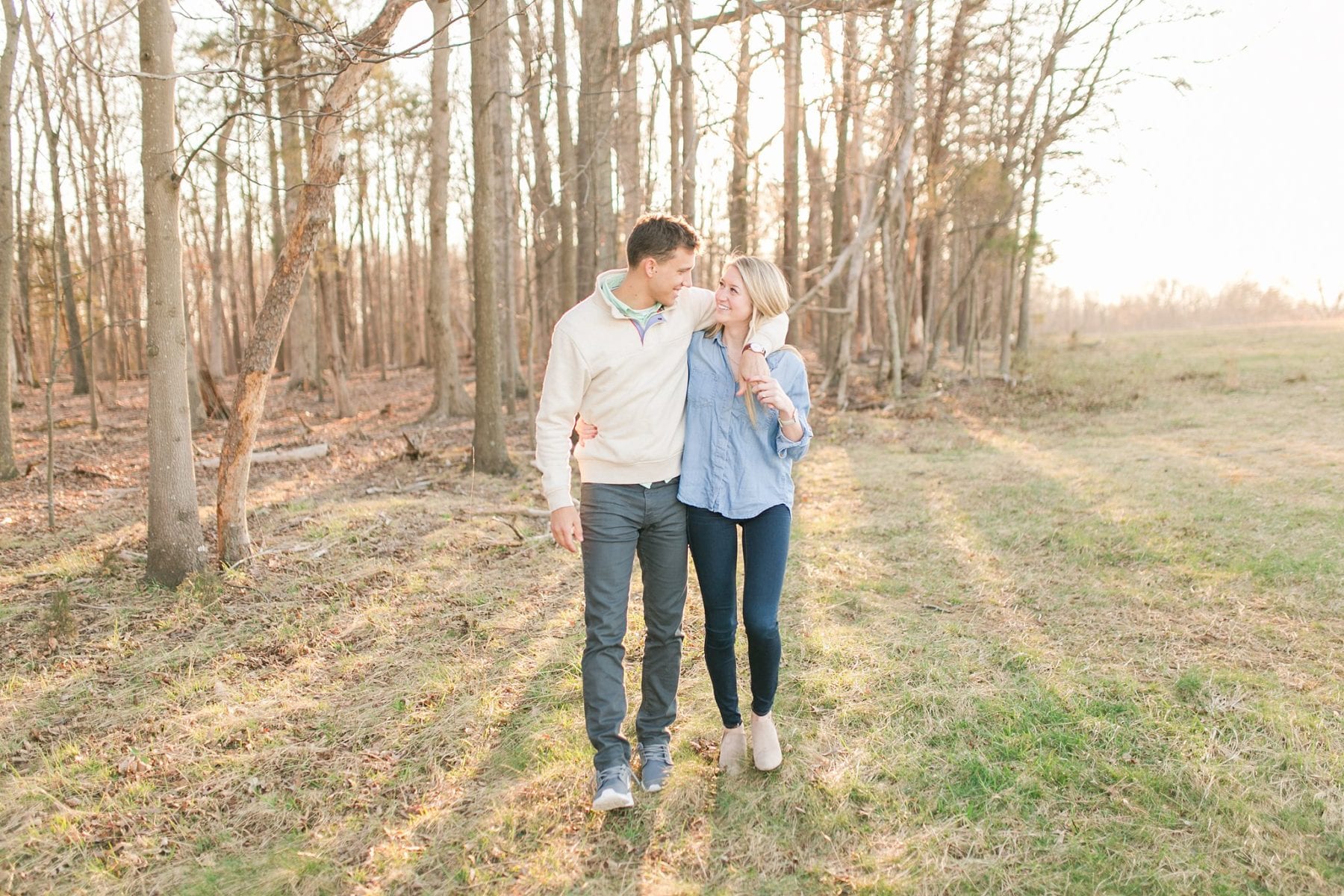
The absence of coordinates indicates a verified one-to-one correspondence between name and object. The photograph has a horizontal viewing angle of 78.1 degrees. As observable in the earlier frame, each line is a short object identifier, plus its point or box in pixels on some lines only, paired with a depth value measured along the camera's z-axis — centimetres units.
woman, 271
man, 269
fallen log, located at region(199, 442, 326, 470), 871
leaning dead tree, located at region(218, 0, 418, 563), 479
